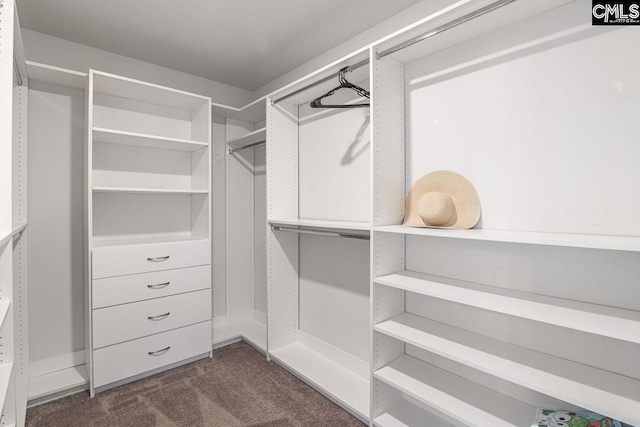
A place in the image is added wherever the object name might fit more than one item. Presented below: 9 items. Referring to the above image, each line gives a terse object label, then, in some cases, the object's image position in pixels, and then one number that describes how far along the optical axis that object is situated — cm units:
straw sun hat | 156
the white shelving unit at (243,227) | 319
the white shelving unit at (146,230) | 215
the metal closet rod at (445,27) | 132
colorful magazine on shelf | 123
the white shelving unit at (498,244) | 124
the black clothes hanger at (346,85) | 190
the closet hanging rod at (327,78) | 184
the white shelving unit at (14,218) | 125
